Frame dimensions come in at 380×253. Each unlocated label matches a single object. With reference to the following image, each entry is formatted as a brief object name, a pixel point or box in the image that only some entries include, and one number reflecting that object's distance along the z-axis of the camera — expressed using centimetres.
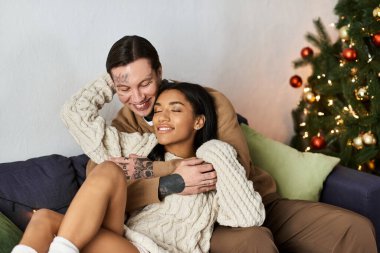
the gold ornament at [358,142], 263
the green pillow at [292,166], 214
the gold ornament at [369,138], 260
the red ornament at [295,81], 302
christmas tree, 262
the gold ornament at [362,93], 265
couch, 182
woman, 141
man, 167
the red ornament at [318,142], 280
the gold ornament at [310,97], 299
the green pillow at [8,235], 154
